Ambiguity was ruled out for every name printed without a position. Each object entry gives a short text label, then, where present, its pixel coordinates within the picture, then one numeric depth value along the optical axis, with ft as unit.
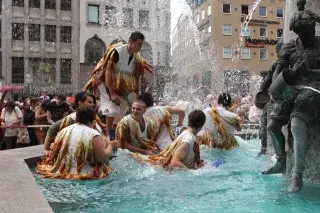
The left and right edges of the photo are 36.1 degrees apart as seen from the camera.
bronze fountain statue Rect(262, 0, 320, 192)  13.71
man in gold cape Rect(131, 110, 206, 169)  18.99
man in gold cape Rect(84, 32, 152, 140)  21.98
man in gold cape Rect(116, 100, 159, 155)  21.43
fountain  12.23
